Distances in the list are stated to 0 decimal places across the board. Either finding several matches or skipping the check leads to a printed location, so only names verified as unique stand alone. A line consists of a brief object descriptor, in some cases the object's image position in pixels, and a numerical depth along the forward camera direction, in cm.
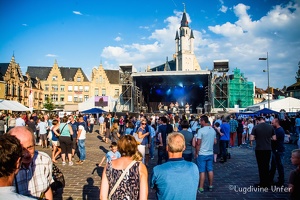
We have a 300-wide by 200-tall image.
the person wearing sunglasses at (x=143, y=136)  684
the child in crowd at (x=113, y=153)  571
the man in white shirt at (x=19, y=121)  1222
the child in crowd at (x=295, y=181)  290
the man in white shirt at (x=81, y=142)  900
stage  2766
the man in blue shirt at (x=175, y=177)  258
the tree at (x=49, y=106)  4888
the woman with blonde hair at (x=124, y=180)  265
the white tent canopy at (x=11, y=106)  1594
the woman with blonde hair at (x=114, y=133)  870
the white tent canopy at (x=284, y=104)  2691
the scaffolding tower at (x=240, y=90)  4716
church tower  7150
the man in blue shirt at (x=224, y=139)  911
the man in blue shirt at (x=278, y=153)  597
